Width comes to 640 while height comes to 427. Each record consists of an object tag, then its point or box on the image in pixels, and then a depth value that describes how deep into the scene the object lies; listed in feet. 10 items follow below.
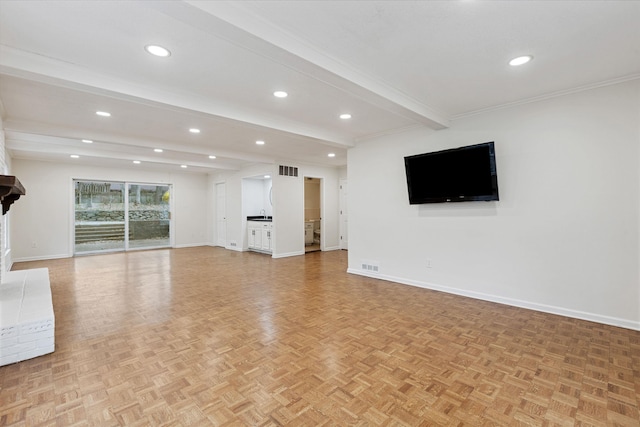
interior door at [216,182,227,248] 31.14
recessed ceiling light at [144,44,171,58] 7.59
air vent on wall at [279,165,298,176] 24.93
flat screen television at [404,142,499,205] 12.19
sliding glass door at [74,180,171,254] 26.58
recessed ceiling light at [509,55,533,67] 8.35
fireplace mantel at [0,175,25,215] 9.47
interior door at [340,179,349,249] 28.50
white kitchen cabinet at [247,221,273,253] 26.02
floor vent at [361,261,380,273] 16.97
